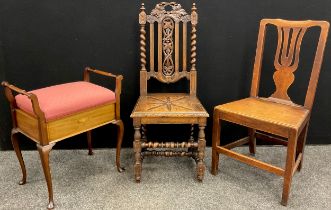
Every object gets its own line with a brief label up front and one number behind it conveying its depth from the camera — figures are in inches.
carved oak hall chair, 88.4
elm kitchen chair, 83.5
